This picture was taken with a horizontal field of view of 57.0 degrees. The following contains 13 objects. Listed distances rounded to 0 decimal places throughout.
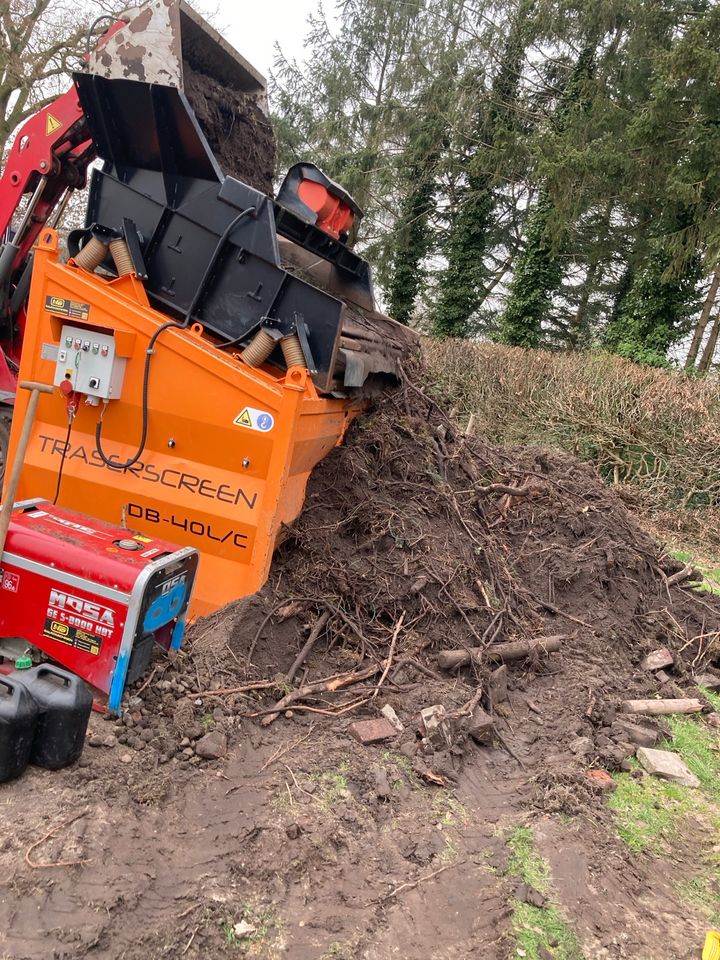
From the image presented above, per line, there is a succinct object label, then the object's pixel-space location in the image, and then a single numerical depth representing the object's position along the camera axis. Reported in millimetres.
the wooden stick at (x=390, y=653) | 3526
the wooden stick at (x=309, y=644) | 3518
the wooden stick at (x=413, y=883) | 2413
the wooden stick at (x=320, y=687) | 3270
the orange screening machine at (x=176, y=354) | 3596
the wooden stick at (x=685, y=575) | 6107
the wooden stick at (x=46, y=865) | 2178
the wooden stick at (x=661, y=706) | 4168
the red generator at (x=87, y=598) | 2922
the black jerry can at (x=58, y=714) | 2557
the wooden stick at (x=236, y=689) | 3166
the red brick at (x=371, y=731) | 3211
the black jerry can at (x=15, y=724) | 2432
